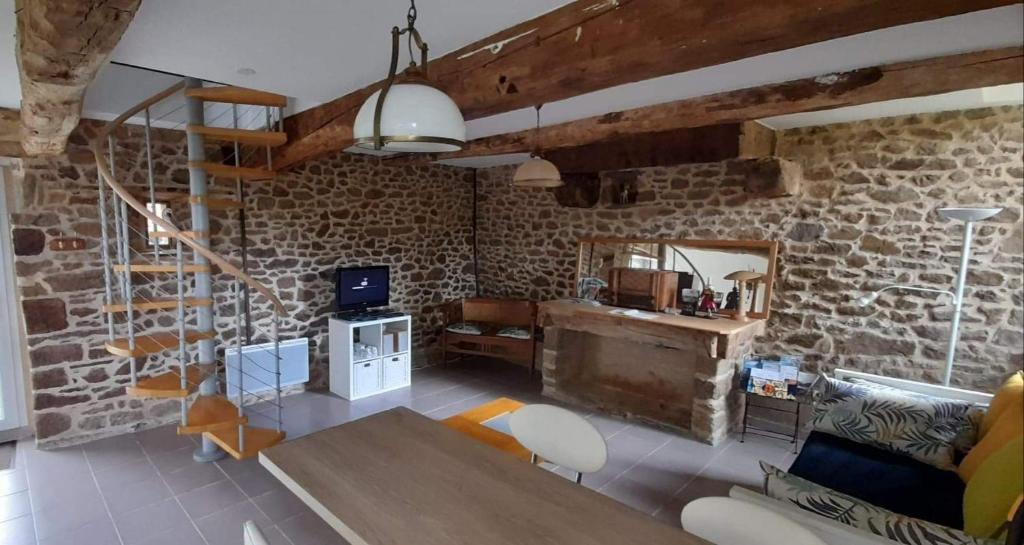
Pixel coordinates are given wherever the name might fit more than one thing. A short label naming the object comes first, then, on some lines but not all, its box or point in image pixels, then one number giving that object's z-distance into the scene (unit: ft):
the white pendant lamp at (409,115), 4.13
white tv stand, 14.21
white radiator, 13.09
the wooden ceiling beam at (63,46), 4.21
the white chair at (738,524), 4.36
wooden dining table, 4.61
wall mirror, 11.98
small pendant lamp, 10.19
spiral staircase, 9.07
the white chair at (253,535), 4.10
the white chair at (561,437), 6.32
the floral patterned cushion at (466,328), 16.89
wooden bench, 16.43
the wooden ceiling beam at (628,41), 4.02
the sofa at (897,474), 3.67
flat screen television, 14.93
